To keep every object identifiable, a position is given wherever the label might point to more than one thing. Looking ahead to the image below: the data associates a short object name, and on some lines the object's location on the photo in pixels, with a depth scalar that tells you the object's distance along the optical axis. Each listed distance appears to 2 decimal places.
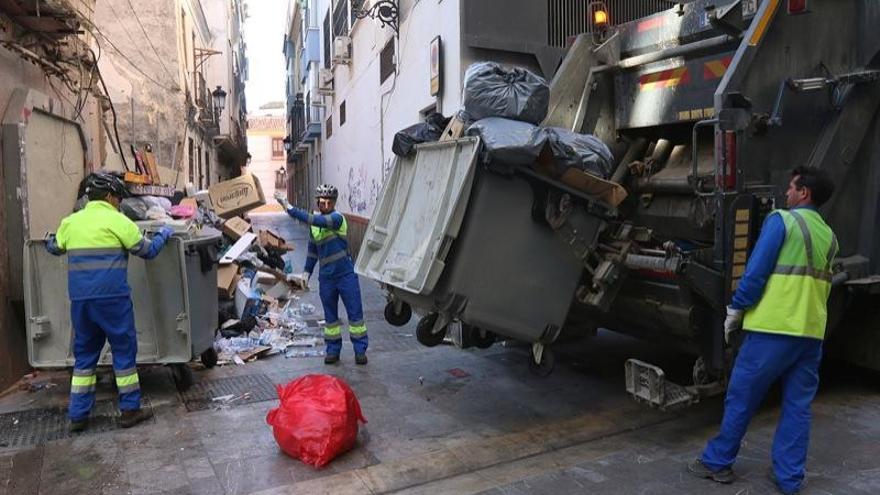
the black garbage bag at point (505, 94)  3.65
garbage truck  3.37
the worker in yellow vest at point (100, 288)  3.84
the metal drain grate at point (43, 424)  3.82
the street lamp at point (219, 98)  19.28
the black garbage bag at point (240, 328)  6.21
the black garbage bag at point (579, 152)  3.36
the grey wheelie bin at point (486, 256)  3.37
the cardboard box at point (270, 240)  10.36
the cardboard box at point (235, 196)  9.45
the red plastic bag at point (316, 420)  3.38
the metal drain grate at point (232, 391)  4.43
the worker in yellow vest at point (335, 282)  5.40
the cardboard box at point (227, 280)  6.64
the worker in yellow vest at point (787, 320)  2.96
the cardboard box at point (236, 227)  9.03
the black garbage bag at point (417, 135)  4.05
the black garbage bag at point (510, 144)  3.24
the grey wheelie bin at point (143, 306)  4.43
